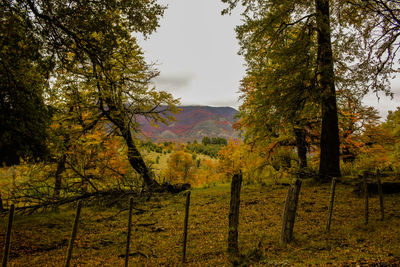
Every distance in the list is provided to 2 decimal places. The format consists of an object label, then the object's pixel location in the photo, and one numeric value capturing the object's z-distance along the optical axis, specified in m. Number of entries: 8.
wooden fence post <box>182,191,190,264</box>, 4.62
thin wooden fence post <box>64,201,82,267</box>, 3.84
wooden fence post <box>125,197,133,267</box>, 4.11
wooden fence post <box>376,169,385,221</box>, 5.94
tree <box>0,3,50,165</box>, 4.38
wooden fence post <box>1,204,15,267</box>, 3.60
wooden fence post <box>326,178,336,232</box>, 5.30
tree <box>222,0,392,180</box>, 8.15
